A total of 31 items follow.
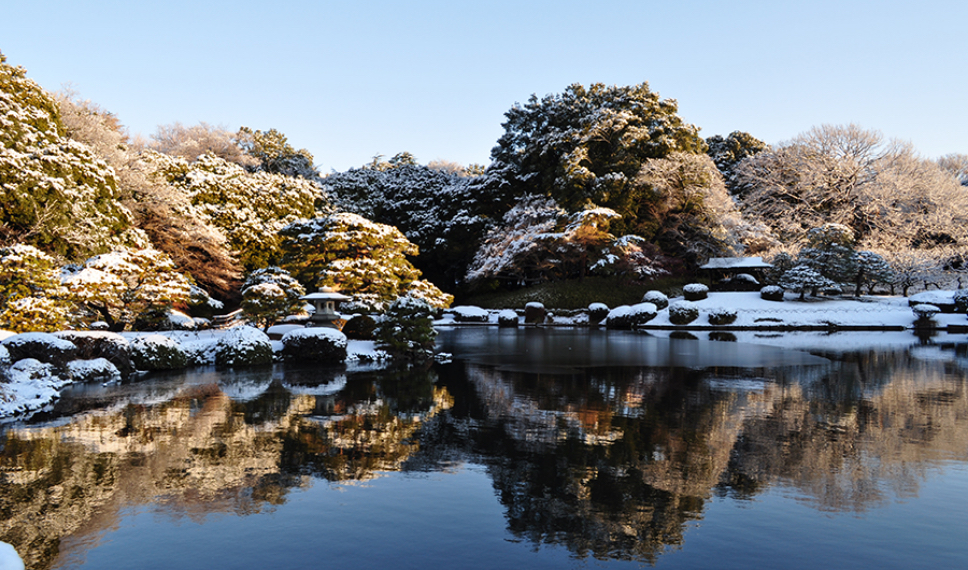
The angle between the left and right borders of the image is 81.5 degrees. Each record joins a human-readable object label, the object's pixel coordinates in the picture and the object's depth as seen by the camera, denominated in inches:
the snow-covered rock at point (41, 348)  430.1
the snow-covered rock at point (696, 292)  1256.8
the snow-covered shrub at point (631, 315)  1155.3
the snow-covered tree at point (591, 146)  1469.0
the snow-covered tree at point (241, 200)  1123.3
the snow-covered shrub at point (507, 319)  1349.7
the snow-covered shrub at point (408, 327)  620.4
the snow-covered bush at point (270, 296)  717.9
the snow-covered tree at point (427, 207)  1695.4
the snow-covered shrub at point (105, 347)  494.0
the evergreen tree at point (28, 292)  505.0
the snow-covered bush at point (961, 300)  1035.9
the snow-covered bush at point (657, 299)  1248.2
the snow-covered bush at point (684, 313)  1115.3
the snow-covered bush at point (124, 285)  564.7
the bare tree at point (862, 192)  1280.8
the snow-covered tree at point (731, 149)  1894.7
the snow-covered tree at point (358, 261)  786.2
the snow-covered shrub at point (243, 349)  561.9
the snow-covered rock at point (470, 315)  1459.2
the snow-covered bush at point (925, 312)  984.9
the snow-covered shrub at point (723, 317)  1088.8
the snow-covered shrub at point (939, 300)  1061.8
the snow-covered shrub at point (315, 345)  581.9
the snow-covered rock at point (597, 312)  1293.1
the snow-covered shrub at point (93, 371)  462.0
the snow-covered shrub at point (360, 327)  757.9
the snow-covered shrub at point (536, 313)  1387.8
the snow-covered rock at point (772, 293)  1206.3
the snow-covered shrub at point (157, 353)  525.3
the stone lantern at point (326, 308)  743.1
